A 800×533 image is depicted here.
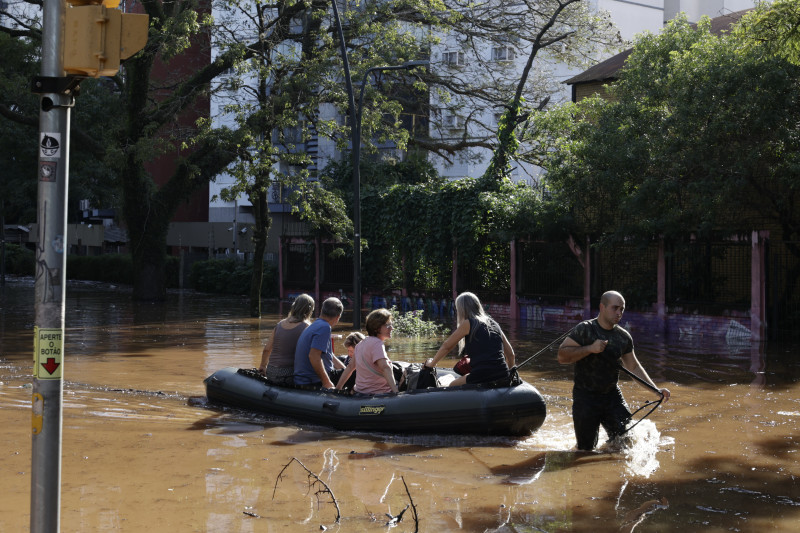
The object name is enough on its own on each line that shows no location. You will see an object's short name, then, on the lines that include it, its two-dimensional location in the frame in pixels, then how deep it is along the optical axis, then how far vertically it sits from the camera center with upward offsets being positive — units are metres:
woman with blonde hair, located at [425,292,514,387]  9.58 -0.56
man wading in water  8.28 -0.72
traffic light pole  4.37 +0.03
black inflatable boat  9.44 -1.27
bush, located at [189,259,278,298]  36.91 +0.35
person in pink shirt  9.74 -0.78
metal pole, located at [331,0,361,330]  21.17 +1.84
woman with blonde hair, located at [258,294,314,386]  10.93 -0.63
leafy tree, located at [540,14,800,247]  19.47 +3.19
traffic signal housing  4.44 +1.17
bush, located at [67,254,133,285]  44.97 +0.88
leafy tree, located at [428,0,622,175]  29.14 +7.76
